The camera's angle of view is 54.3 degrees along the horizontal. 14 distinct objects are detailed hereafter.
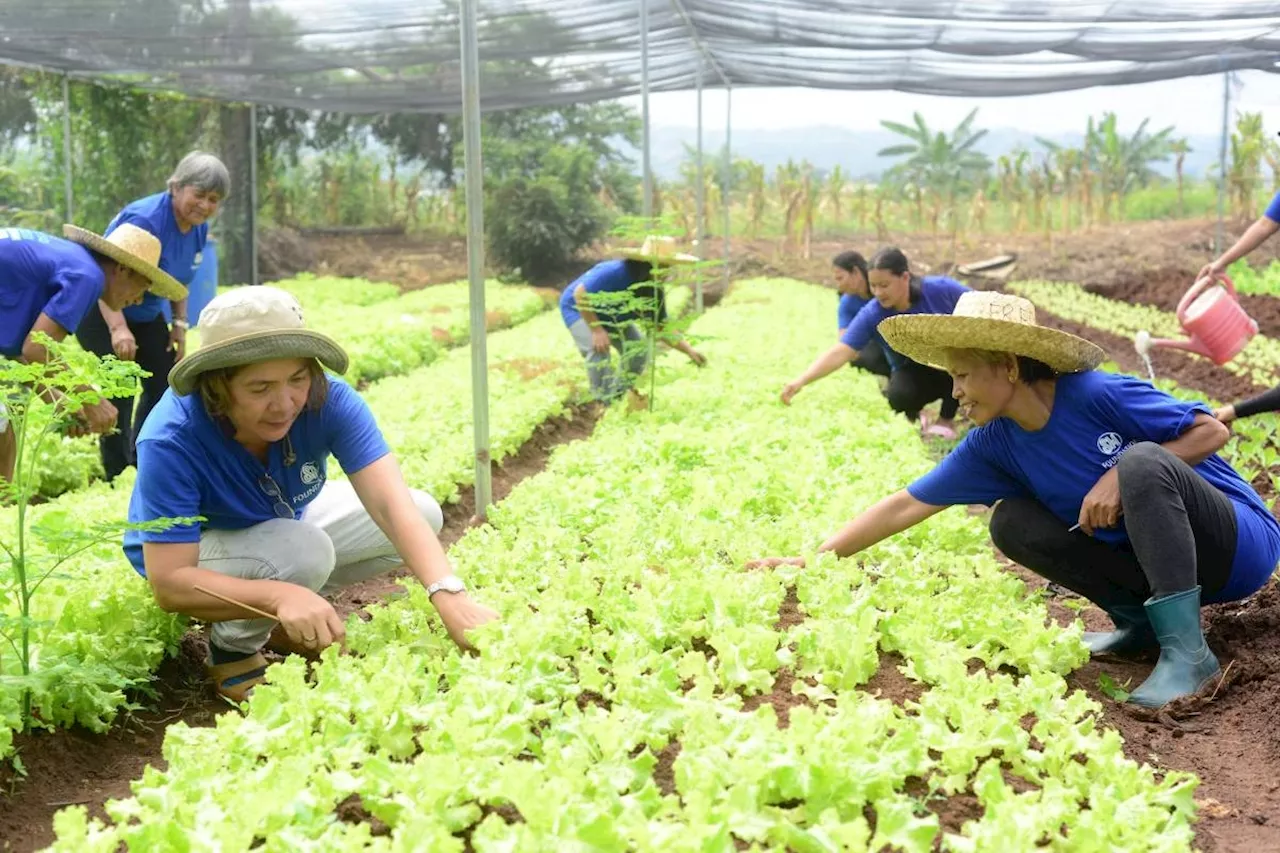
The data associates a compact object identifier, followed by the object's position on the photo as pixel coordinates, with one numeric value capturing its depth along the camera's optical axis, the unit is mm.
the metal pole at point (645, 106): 11416
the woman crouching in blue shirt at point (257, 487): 3760
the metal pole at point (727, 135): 20953
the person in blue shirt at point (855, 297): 9242
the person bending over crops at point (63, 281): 5723
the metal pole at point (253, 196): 20953
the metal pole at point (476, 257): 5965
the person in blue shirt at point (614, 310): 8604
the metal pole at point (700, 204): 15309
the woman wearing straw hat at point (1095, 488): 3873
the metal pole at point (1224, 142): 17641
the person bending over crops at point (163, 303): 7086
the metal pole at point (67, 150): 15083
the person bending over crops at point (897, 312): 7938
